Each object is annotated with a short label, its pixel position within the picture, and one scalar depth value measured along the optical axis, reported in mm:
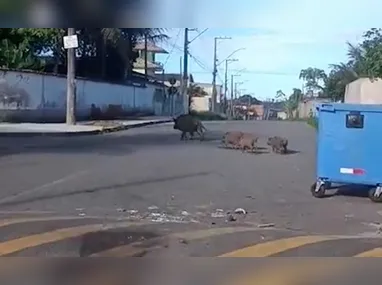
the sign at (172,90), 45500
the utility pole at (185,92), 39812
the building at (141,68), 44200
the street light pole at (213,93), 52262
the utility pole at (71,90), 22172
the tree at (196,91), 48188
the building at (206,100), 57503
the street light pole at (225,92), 53588
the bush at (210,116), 39162
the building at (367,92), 19750
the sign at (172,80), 43512
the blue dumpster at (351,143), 8594
